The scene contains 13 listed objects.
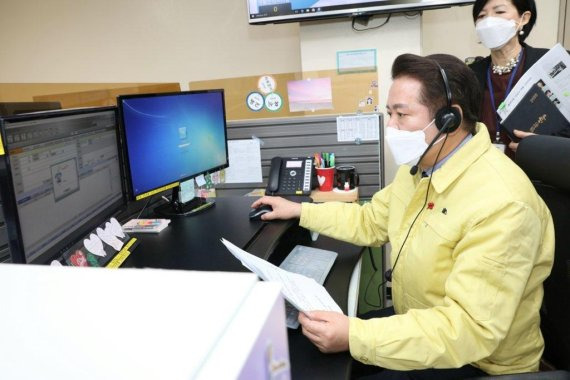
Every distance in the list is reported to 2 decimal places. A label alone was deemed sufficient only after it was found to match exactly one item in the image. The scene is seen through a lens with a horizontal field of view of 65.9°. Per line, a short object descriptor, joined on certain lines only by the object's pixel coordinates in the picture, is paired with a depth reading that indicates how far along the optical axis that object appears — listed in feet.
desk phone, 5.87
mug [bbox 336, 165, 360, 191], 5.91
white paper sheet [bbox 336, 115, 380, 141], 5.90
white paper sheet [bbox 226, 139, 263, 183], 6.26
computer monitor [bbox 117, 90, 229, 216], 4.14
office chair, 3.09
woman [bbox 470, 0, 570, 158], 5.85
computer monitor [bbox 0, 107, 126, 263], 2.53
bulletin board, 8.41
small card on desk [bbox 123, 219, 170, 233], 4.24
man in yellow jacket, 2.71
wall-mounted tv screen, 7.54
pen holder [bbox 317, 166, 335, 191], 5.93
